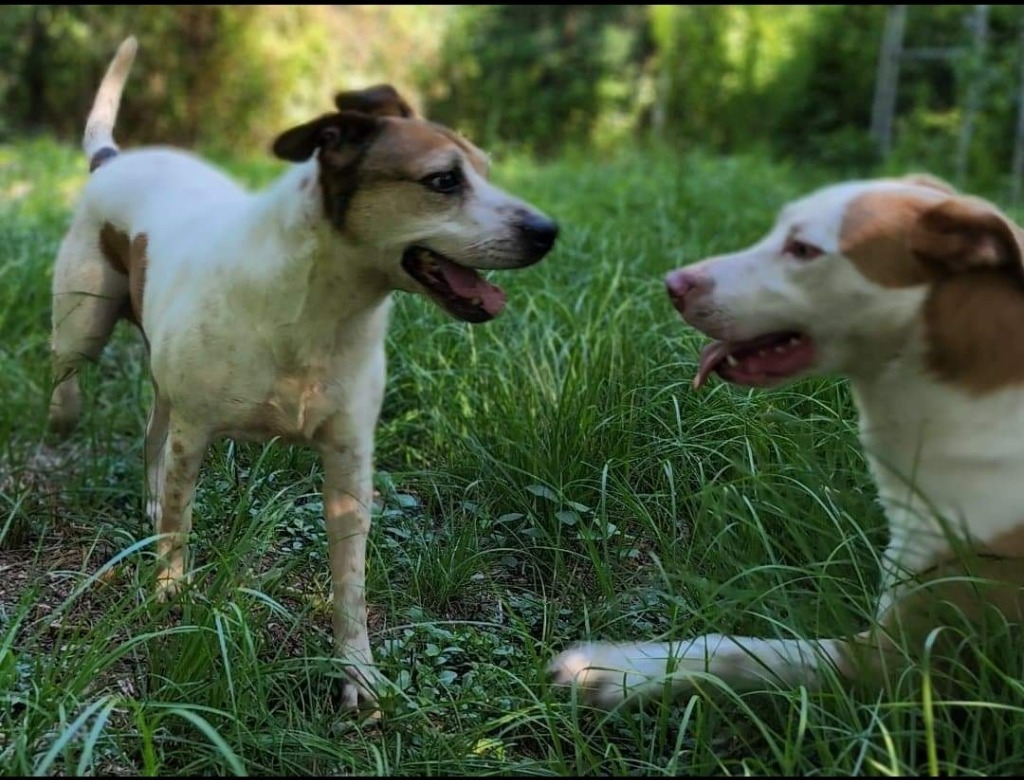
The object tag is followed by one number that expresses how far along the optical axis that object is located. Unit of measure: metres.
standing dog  2.34
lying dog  2.00
